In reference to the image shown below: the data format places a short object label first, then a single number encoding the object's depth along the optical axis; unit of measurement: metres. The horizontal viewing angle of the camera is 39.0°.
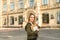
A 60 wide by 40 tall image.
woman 2.14
